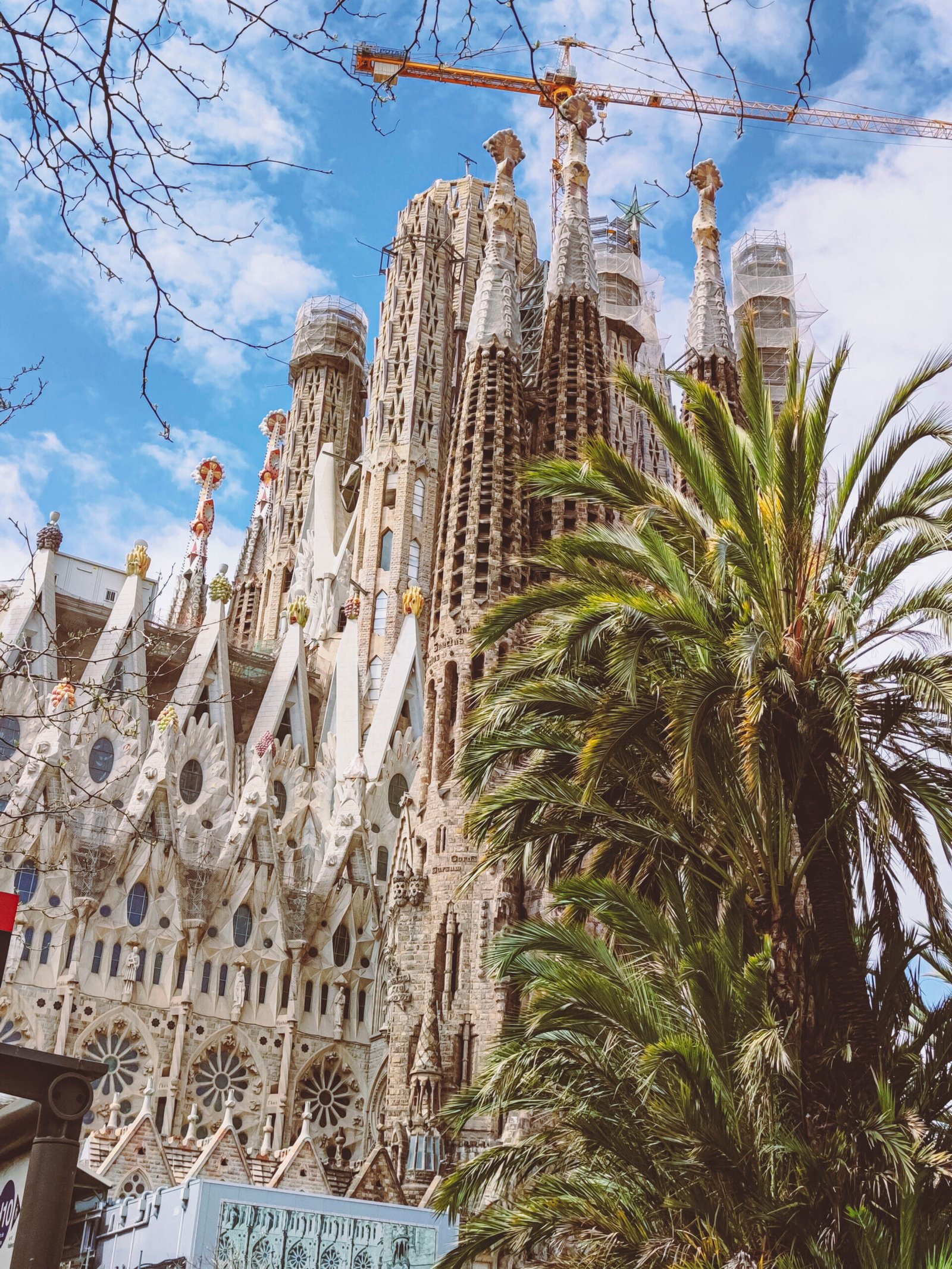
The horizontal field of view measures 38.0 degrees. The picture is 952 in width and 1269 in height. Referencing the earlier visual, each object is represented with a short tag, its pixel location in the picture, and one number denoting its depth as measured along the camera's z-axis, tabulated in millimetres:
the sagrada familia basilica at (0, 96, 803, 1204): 27812
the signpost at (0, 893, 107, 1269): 4195
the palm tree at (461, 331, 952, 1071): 12125
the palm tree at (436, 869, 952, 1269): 10633
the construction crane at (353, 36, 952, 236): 52875
